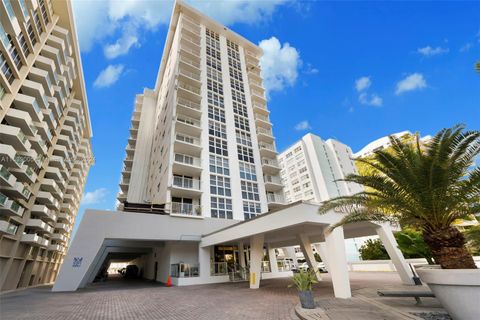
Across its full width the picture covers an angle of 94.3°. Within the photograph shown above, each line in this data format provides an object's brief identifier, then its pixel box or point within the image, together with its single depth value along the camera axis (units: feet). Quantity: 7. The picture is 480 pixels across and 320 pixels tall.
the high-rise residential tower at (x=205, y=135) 82.43
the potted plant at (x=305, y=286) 27.58
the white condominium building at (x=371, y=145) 258.98
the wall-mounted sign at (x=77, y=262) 55.42
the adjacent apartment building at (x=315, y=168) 225.76
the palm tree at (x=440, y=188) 22.84
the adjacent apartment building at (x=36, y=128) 73.56
